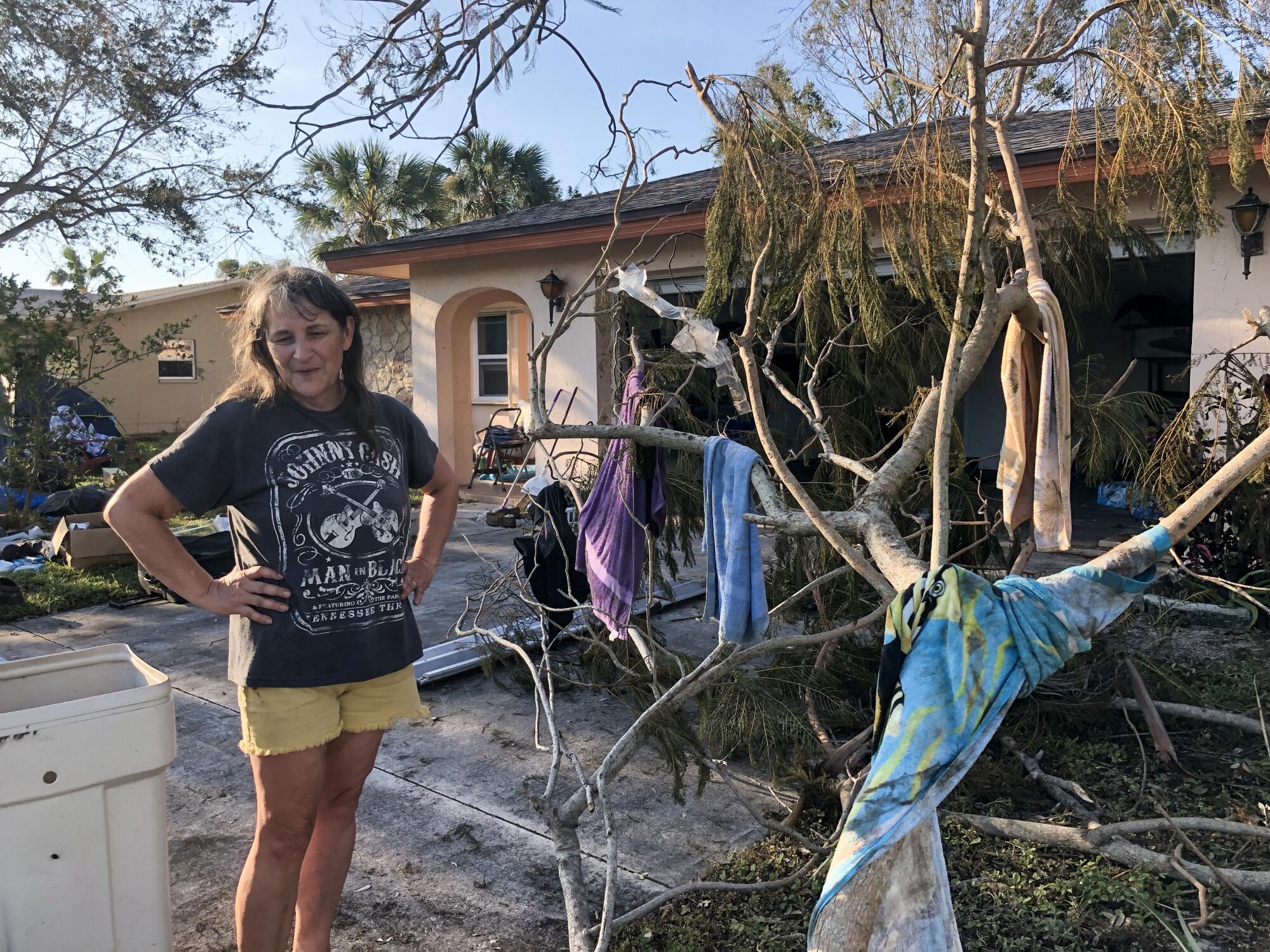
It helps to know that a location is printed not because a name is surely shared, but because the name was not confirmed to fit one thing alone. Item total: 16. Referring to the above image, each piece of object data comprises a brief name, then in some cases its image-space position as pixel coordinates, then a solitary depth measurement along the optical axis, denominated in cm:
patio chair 1159
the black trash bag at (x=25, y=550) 788
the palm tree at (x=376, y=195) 2256
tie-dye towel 167
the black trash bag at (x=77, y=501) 880
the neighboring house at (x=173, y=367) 2177
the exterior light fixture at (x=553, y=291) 972
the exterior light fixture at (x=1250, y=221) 596
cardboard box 743
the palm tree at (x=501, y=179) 2209
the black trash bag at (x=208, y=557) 639
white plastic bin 183
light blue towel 258
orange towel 207
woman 204
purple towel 391
